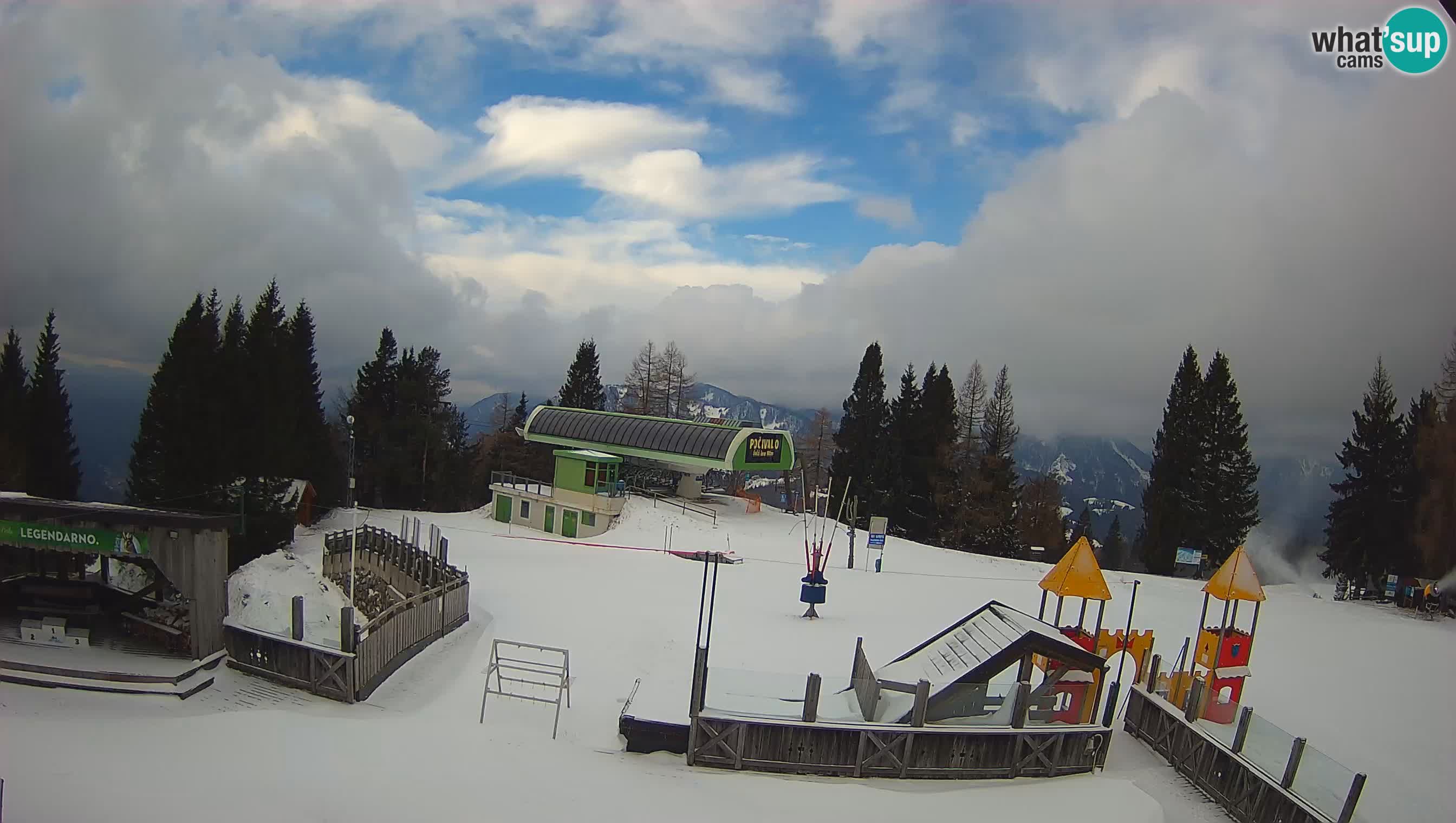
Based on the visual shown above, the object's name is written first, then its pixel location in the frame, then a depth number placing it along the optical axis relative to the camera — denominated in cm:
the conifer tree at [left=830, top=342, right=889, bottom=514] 4425
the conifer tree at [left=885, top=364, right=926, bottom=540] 4262
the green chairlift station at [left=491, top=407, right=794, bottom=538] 3212
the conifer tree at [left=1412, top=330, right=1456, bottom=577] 2812
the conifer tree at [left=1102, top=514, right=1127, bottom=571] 7494
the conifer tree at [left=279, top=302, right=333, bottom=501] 3328
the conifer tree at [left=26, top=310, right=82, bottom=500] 3338
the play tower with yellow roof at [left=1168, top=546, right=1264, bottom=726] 1274
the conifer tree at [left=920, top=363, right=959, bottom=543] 4222
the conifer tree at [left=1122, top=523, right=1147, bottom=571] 4234
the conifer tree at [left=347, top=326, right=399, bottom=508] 4250
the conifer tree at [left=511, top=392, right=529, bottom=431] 5816
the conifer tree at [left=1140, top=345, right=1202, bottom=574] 3672
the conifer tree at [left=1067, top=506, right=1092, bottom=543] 7381
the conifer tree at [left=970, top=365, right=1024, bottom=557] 3941
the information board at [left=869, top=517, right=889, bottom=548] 2591
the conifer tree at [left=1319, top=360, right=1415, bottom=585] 3288
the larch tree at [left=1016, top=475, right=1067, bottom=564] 4612
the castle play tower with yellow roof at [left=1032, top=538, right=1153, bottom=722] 1367
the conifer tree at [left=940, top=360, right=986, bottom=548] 4000
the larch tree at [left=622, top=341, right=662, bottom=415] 5122
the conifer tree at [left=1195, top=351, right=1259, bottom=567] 3597
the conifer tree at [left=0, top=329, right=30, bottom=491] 3022
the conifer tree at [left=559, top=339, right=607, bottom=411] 4975
